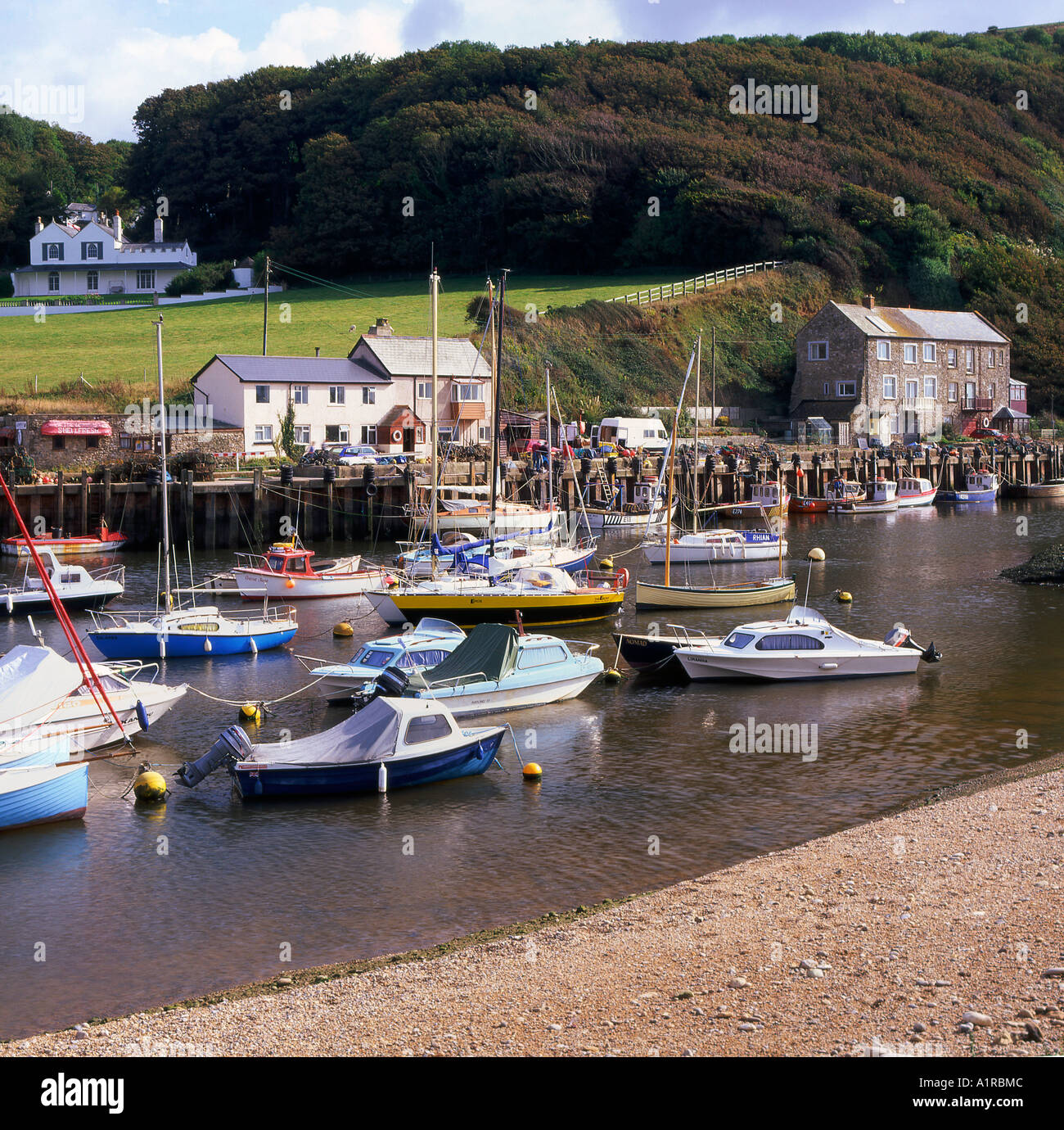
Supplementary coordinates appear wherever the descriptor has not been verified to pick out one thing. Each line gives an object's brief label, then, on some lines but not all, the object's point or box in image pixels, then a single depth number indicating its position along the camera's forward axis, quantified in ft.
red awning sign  207.72
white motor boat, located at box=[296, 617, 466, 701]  90.89
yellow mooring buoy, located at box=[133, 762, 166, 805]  68.39
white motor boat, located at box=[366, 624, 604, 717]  83.41
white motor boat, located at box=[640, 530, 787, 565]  168.51
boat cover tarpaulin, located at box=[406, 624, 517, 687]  86.48
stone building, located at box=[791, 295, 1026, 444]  305.94
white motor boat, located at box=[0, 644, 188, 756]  71.36
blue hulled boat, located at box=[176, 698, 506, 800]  68.49
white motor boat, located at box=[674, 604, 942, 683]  97.09
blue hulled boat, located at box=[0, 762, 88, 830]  63.52
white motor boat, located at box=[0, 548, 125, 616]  132.26
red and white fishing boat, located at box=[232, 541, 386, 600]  141.59
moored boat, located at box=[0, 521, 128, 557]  166.20
